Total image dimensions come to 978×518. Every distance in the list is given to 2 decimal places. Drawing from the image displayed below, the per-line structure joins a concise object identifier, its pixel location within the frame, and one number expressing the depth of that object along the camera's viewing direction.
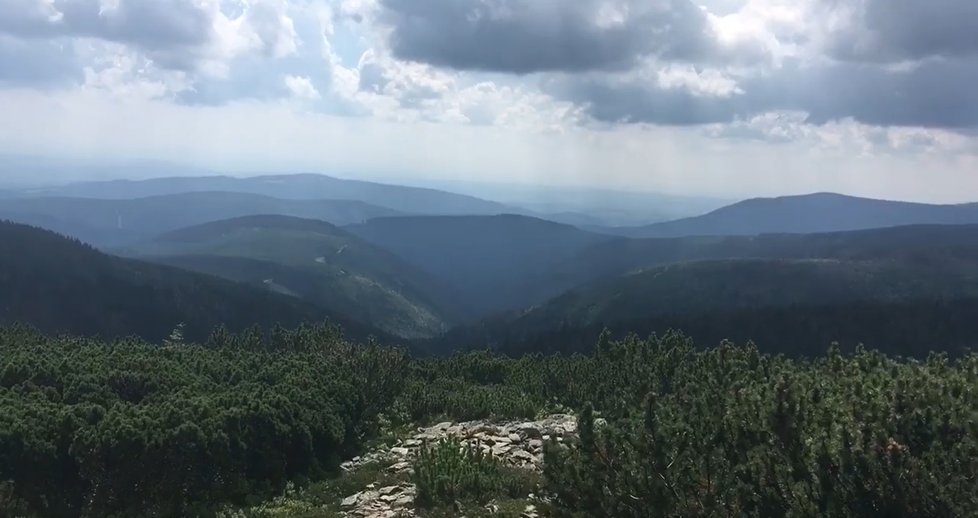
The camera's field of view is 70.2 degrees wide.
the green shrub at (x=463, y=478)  21.21
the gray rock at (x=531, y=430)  30.25
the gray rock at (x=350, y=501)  22.05
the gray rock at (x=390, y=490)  22.77
